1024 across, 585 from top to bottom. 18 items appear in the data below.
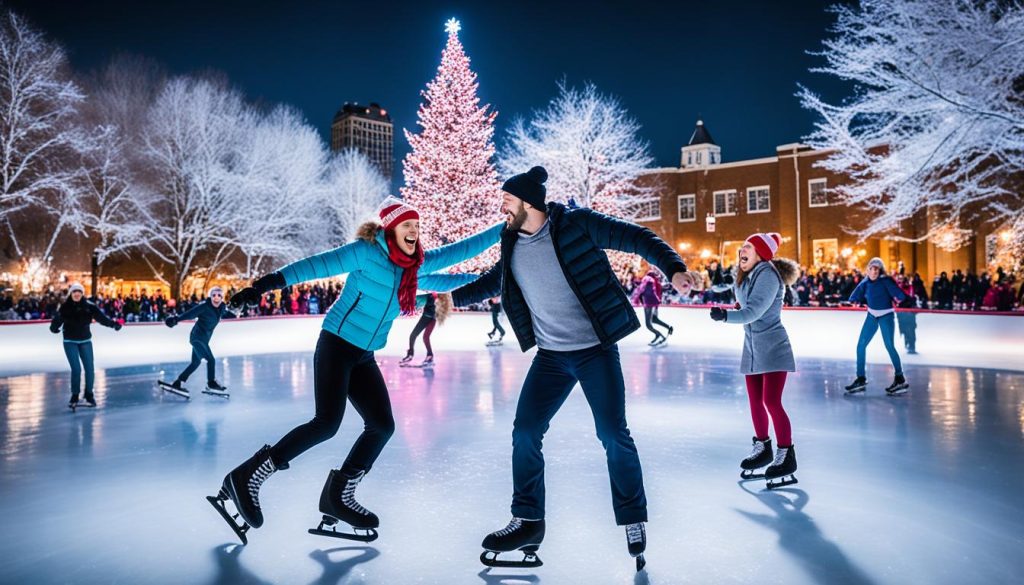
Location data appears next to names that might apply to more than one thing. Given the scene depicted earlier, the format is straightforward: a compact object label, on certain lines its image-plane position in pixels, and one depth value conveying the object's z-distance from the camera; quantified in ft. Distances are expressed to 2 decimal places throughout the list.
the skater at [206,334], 27.61
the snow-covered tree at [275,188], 87.10
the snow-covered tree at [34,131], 71.36
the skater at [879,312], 25.38
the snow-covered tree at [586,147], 89.04
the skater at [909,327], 40.60
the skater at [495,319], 49.26
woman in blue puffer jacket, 10.66
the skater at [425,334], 36.91
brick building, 94.22
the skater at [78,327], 24.80
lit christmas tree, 64.18
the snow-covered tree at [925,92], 37.65
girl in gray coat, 13.80
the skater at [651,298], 45.16
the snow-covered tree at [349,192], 115.14
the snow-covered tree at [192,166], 82.53
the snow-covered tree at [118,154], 80.18
